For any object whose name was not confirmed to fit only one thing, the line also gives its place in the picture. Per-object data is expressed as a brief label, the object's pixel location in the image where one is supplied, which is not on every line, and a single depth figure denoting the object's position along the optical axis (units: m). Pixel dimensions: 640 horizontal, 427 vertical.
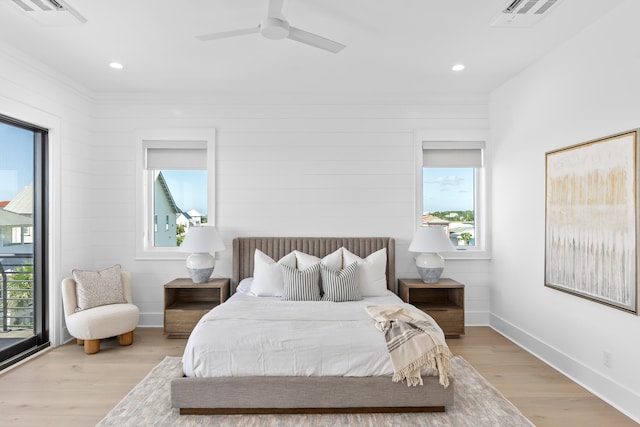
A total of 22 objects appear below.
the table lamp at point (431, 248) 4.54
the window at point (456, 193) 5.09
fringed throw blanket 2.71
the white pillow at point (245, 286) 4.35
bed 2.72
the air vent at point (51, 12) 2.82
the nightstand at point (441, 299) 4.47
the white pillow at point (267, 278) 4.23
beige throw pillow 4.14
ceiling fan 2.71
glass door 3.72
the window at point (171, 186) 4.95
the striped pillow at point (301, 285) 4.05
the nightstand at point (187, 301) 4.42
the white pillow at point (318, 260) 4.48
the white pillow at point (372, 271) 4.29
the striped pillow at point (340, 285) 4.04
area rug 2.64
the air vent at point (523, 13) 2.83
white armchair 3.91
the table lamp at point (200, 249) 4.52
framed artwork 2.80
